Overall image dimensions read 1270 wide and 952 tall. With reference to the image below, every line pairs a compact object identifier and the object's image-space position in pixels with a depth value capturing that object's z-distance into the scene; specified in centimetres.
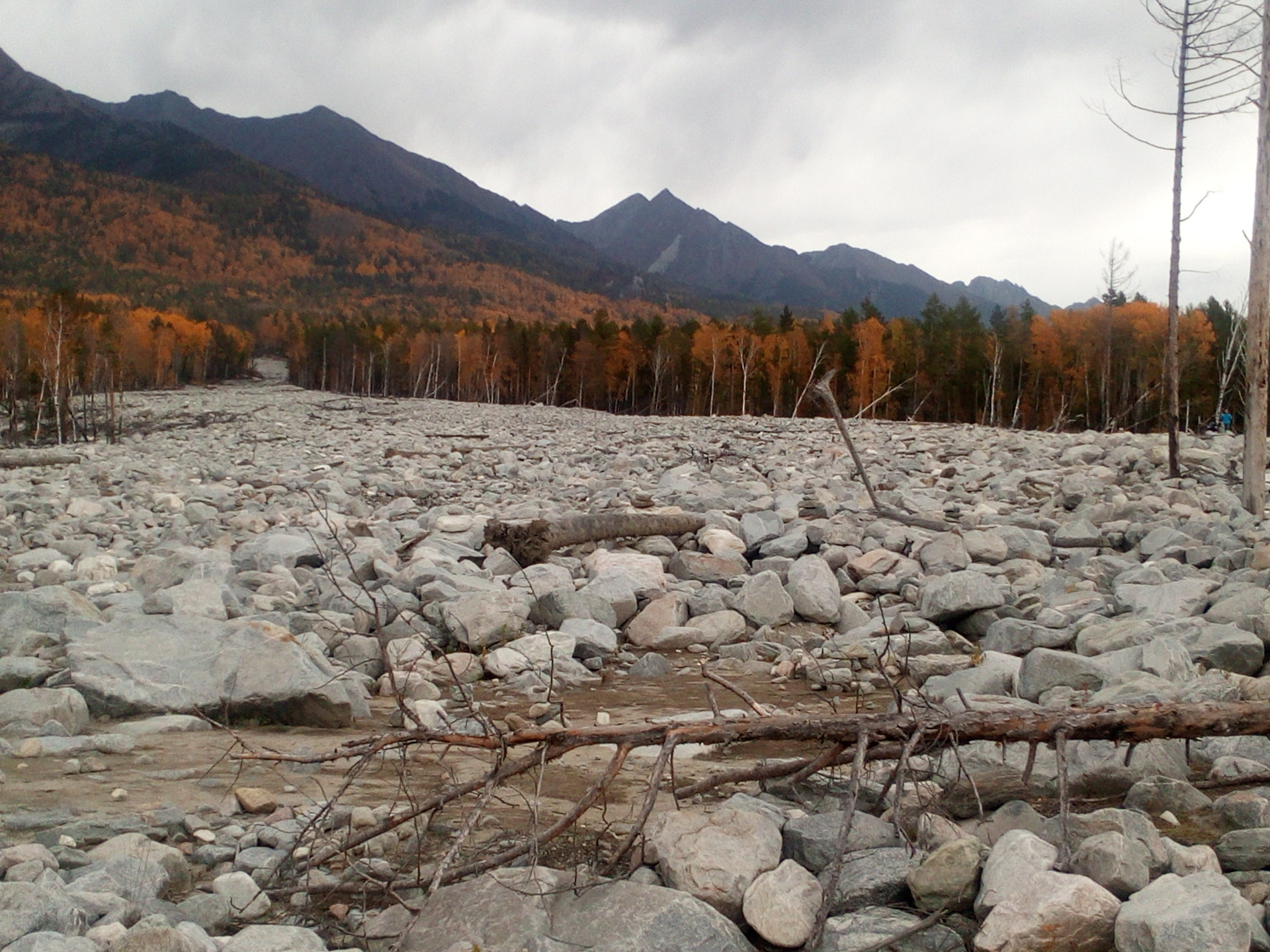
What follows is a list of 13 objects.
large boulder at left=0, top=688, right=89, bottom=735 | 383
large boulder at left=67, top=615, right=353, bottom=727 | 422
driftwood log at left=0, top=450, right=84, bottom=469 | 1697
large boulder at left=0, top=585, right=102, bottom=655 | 481
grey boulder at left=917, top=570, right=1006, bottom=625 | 630
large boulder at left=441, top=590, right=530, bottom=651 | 588
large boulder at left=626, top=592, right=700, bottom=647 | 636
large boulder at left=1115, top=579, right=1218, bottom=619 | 564
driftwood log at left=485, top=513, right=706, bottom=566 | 784
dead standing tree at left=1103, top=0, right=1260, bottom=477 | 1149
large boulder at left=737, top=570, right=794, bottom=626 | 669
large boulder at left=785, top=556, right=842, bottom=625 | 677
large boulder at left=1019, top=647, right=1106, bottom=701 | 410
